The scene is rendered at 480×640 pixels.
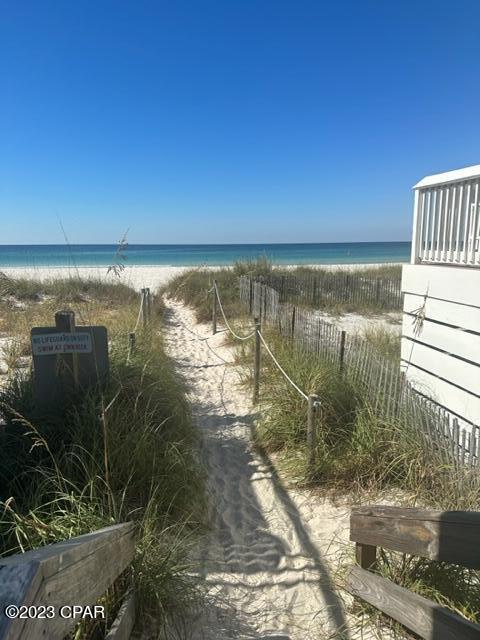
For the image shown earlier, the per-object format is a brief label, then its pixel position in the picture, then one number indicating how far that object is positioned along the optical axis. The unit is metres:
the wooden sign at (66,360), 3.68
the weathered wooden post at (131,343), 5.74
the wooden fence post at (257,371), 6.35
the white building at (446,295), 4.43
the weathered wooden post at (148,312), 10.30
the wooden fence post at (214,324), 11.63
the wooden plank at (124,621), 1.88
